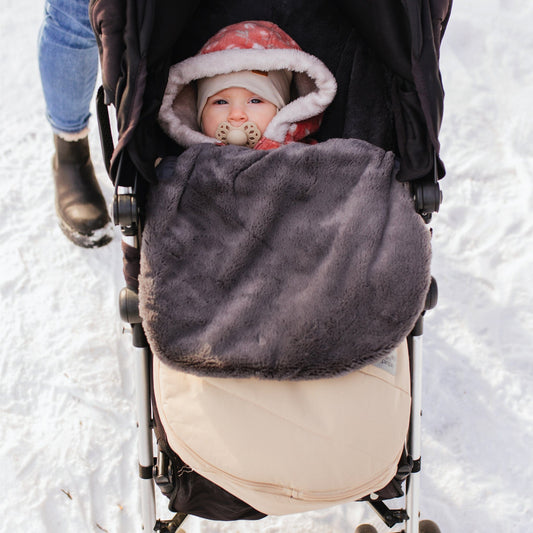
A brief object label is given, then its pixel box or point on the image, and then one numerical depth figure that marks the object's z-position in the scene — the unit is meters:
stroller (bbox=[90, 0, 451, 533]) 1.08
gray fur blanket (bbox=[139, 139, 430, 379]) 1.10
